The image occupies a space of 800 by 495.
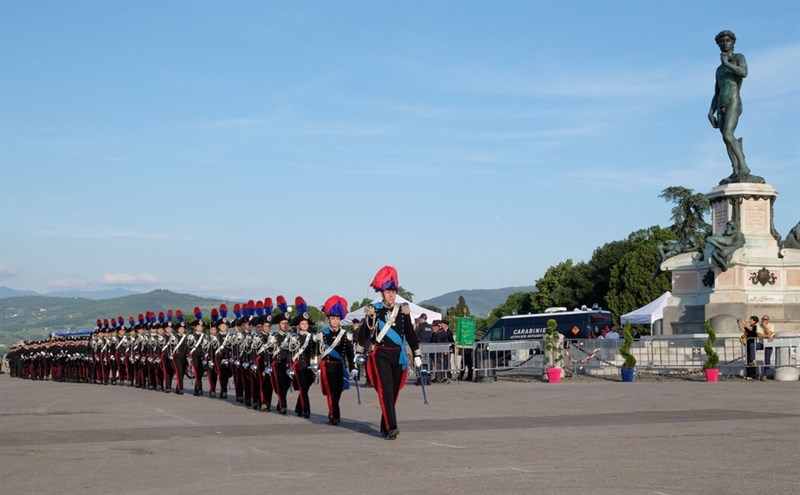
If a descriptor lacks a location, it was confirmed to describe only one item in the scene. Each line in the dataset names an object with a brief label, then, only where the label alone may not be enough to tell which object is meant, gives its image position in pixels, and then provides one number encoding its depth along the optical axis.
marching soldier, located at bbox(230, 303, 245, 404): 21.98
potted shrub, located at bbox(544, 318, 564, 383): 29.06
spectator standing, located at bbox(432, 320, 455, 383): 29.22
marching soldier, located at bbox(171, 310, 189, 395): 27.45
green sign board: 28.42
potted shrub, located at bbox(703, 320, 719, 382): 26.78
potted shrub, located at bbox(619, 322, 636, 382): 27.83
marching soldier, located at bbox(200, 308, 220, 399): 24.22
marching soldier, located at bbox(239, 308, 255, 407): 21.11
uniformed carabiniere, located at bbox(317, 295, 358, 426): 17.12
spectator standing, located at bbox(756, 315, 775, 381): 27.59
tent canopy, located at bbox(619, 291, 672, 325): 43.47
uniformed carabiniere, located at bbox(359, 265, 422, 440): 14.67
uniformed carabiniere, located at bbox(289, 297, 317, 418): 18.14
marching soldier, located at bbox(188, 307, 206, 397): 25.59
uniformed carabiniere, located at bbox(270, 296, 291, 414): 19.33
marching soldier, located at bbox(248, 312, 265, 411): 20.39
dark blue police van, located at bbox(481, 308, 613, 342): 51.00
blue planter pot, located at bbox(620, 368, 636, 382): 27.78
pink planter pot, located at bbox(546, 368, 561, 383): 28.19
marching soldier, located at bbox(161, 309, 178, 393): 28.11
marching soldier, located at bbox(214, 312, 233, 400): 23.27
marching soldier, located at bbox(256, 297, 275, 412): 19.94
